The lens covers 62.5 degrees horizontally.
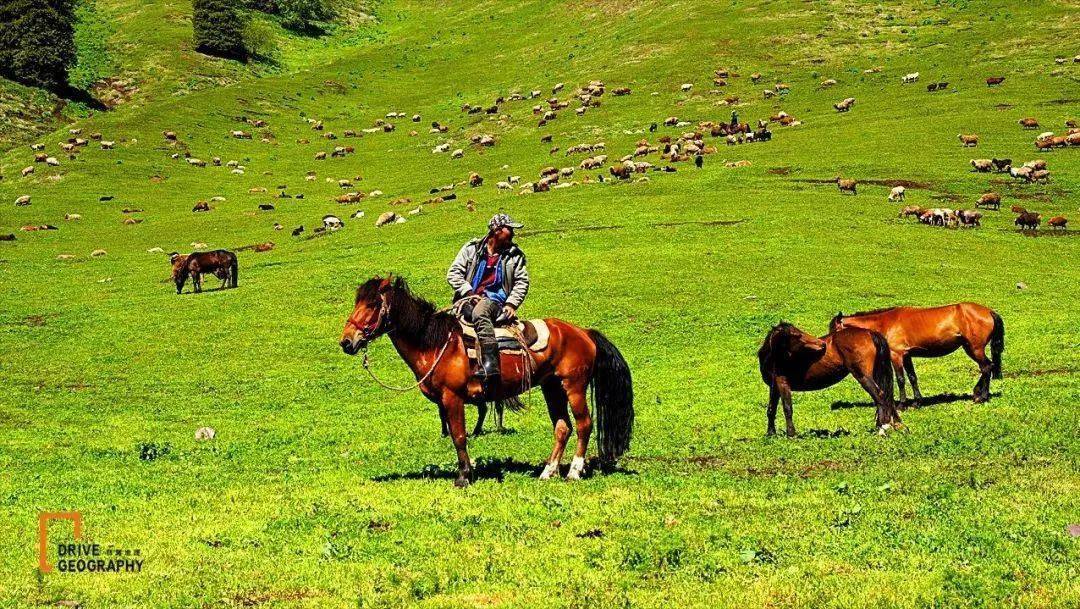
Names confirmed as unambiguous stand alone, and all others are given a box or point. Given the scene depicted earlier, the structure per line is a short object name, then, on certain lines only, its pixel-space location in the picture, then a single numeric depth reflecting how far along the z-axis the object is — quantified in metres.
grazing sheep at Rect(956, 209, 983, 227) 52.09
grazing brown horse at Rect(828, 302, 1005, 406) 22.59
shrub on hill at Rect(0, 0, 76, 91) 102.81
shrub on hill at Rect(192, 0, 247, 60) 132.62
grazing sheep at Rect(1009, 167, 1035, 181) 61.59
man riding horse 15.08
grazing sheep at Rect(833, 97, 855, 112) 87.69
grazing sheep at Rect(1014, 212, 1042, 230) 51.59
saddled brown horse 14.73
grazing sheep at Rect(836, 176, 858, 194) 59.47
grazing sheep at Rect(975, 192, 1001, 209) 55.91
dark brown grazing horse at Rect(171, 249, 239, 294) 47.66
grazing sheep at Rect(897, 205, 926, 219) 52.88
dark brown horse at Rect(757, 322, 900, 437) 20.27
